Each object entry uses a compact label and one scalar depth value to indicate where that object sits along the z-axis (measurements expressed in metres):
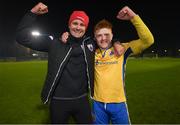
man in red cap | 1.42
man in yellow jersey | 1.61
